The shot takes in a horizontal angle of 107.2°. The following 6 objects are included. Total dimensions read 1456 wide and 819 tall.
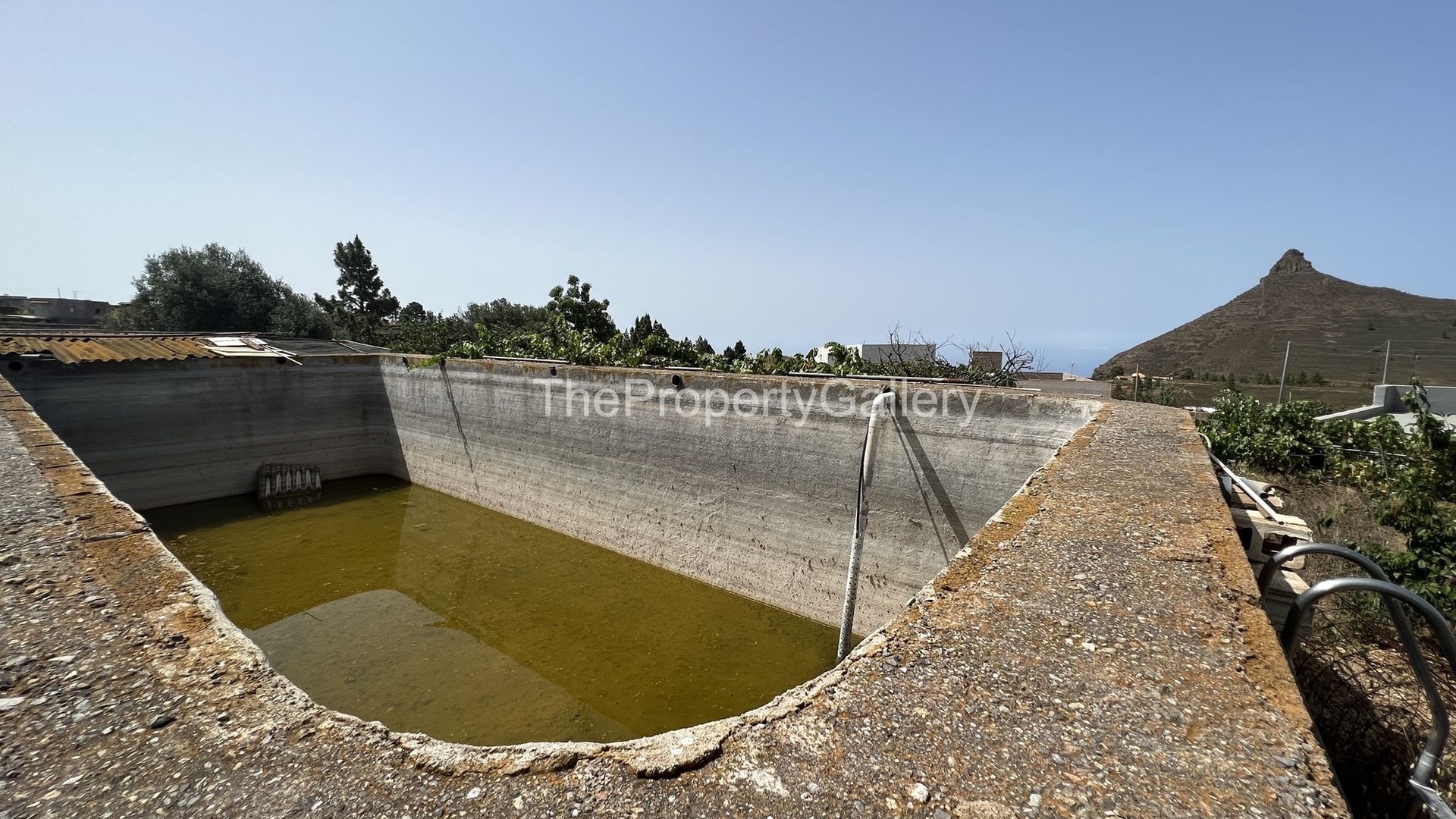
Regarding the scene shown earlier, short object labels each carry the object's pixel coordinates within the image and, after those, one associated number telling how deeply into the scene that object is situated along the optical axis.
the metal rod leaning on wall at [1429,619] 1.32
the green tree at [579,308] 18.17
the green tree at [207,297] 21.56
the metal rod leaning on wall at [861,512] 5.29
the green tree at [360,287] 32.97
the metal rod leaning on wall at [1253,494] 2.91
